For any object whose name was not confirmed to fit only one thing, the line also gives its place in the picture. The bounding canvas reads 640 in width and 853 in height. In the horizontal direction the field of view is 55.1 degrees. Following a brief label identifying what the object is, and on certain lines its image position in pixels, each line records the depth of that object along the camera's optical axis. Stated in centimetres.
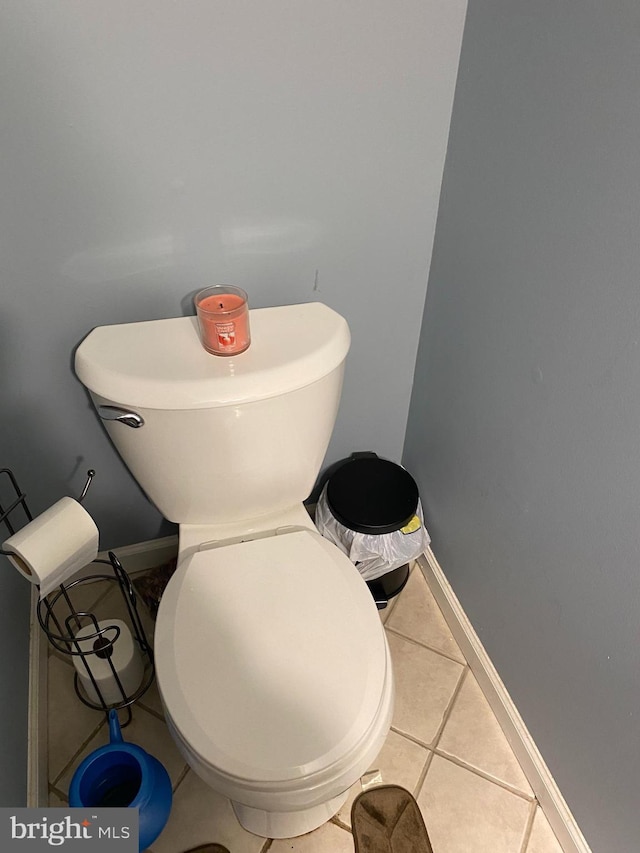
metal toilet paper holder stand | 121
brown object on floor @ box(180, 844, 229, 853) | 114
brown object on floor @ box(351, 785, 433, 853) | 115
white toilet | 89
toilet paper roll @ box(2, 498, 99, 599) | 95
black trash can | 135
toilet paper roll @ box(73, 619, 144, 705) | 126
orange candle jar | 100
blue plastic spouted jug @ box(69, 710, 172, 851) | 107
